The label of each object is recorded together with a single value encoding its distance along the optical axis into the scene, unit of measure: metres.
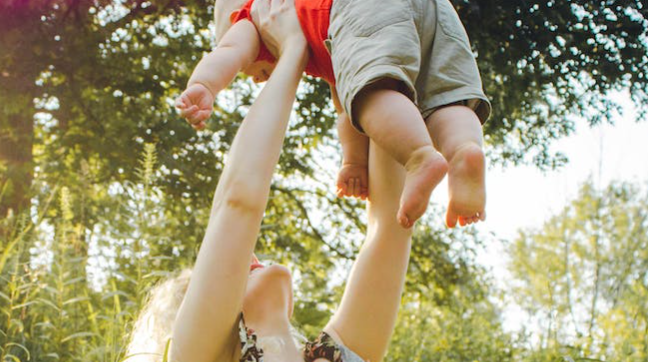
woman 1.70
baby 1.52
